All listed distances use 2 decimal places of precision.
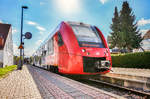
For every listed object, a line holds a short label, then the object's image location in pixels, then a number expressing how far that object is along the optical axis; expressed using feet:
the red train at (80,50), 19.25
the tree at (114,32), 104.22
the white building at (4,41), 68.54
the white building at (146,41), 120.69
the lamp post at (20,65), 47.32
